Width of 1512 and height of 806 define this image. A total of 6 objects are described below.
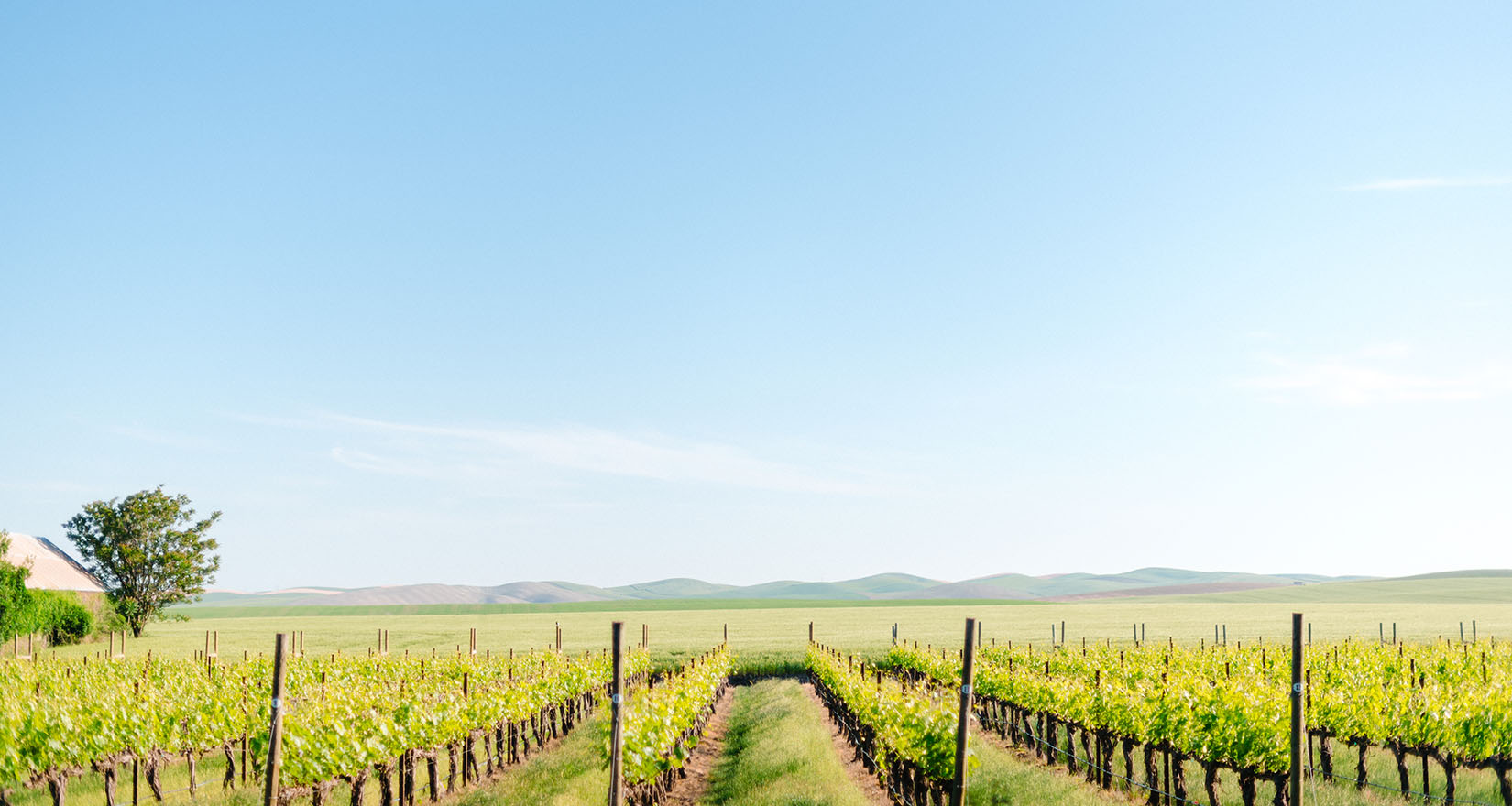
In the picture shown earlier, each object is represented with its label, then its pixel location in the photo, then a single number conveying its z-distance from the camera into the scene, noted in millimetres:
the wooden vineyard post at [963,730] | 11766
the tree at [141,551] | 65312
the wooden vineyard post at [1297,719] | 10516
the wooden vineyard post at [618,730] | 12602
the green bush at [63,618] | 55188
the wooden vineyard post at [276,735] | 12055
